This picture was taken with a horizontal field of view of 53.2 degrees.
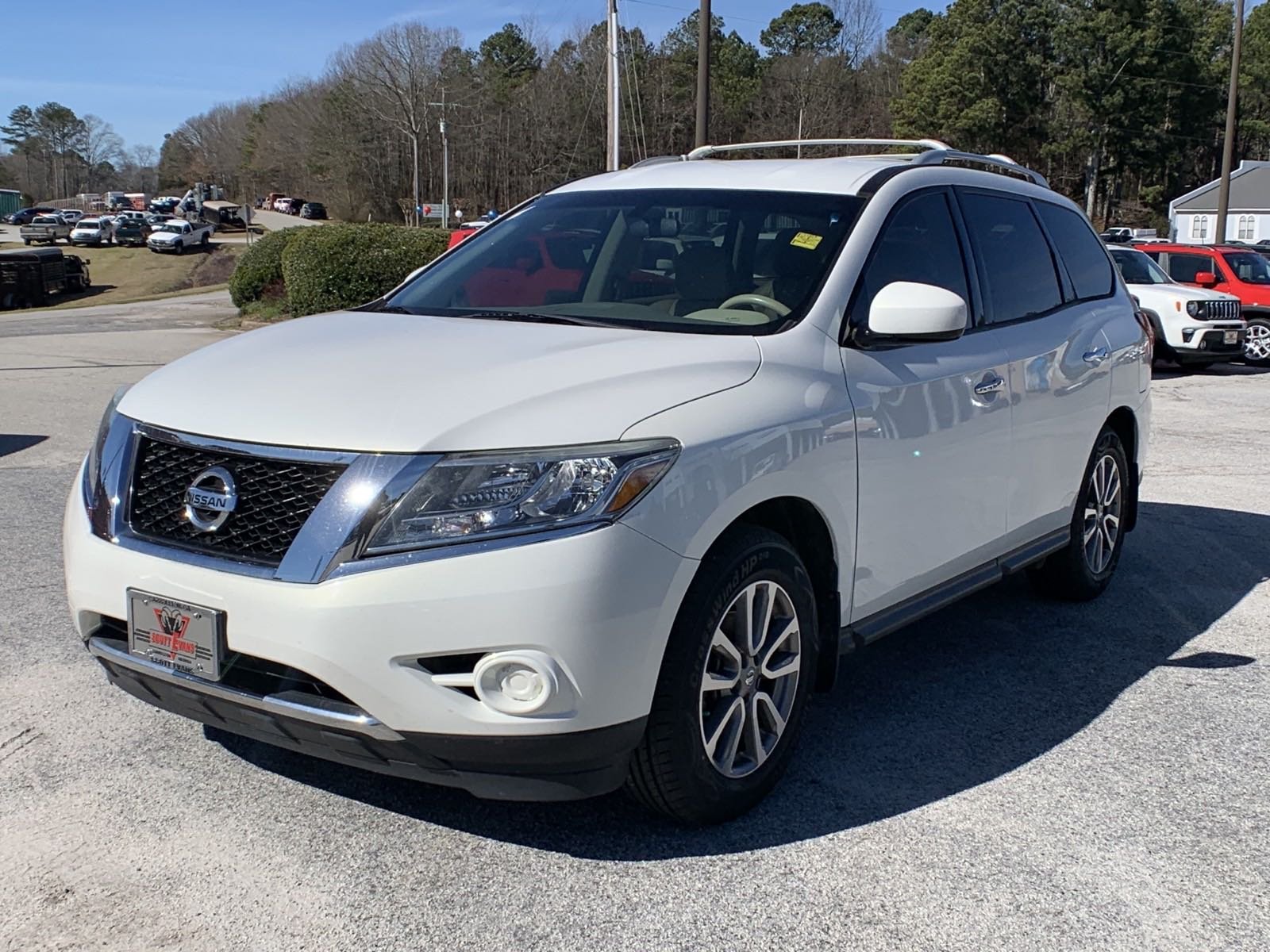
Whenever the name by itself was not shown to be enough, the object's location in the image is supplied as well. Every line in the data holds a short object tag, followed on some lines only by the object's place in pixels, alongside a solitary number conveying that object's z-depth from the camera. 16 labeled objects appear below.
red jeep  18.98
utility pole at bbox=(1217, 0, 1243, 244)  31.73
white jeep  17.12
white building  69.75
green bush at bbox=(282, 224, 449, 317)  19.70
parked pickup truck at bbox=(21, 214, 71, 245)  70.44
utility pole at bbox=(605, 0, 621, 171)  26.12
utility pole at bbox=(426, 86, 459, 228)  78.03
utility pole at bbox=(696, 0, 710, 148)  20.45
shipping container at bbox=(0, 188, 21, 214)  118.19
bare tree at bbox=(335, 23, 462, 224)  83.00
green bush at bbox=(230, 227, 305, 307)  23.92
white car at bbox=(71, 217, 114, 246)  67.12
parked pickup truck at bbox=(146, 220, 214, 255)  60.53
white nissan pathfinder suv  2.96
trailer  34.62
